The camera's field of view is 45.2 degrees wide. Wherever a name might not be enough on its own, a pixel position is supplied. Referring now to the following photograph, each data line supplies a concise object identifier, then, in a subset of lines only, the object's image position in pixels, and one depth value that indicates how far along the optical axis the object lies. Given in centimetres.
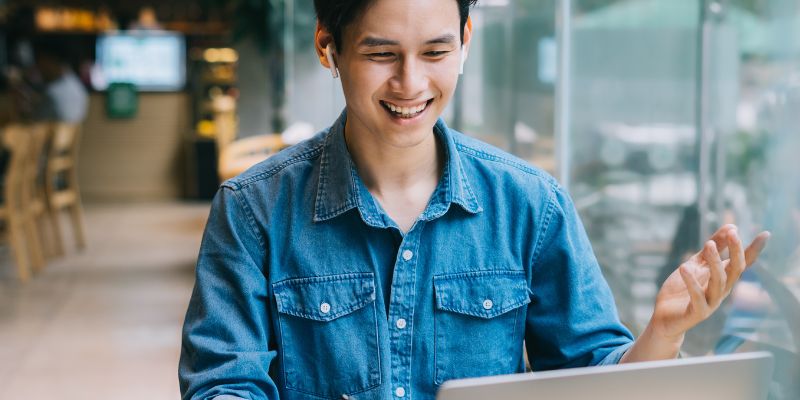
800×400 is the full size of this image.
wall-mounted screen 1103
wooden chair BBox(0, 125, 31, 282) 625
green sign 1068
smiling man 120
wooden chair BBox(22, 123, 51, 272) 664
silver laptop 77
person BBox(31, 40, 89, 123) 909
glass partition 147
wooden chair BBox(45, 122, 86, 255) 736
